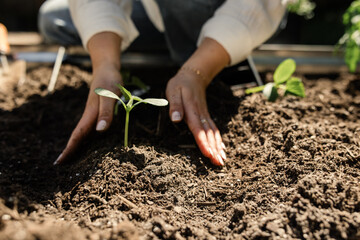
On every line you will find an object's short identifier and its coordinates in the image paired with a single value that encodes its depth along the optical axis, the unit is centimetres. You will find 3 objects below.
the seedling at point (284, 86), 75
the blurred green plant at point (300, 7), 115
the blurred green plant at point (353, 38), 85
